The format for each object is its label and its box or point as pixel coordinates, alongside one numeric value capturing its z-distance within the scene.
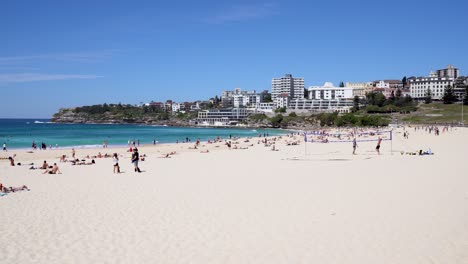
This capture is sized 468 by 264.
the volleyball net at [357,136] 50.03
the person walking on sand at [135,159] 19.00
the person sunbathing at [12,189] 12.82
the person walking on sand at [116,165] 18.55
